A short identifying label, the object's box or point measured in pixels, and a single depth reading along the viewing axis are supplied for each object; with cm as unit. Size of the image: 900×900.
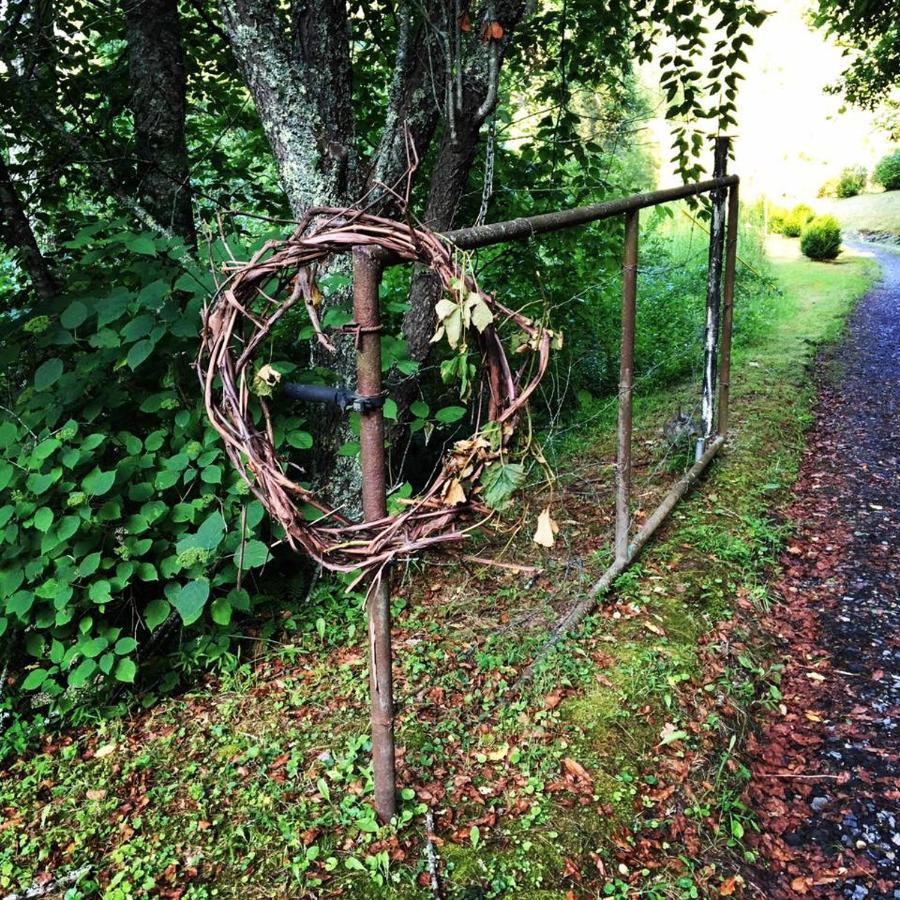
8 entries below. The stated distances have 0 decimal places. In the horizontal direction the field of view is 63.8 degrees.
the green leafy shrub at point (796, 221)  1923
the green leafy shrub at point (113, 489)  233
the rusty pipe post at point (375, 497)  155
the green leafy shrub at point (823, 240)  1548
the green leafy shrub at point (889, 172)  2322
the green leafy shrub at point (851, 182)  2481
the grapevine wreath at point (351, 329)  148
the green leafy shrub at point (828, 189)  2523
